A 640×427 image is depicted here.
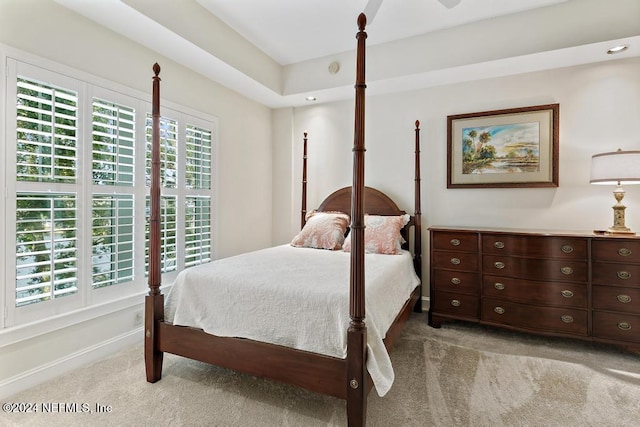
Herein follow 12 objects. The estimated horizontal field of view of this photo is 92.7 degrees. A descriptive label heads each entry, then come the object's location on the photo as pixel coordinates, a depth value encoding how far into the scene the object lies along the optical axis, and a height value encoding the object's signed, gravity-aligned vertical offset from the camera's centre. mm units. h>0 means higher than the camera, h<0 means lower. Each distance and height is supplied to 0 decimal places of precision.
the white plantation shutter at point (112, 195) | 2275 +108
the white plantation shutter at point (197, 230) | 3039 -221
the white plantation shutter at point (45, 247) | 1899 -252
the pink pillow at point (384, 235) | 3016 -268
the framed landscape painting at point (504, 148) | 2975 +625
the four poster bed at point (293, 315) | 1464 -618
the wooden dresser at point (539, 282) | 2352 -621
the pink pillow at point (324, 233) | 3221 -260
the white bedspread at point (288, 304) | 1569 -560
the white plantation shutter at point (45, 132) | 1897 +499
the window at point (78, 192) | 1893 +119
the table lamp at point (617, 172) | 2338 +288
